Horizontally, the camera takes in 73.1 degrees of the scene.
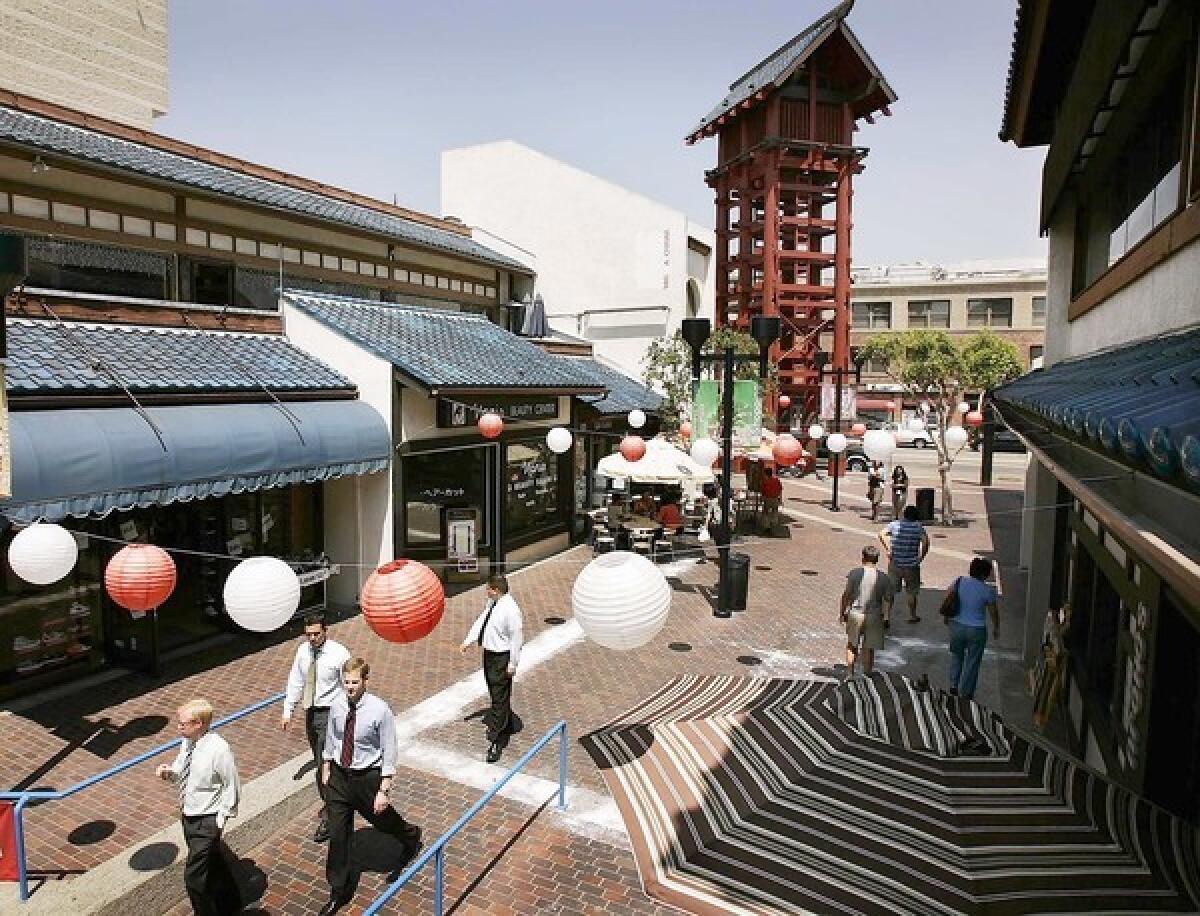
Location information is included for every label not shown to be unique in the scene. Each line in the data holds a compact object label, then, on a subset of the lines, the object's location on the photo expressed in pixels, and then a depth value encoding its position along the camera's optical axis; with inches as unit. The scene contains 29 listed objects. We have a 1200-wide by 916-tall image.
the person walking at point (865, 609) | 413.4
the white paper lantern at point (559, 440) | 583.8
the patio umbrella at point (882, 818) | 158.6
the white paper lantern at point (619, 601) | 257.8
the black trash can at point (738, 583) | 569.3
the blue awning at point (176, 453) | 343.0
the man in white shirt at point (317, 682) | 288.4
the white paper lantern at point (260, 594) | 296.2
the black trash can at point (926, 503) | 945.5
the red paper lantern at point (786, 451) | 655.1
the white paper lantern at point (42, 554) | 293.7
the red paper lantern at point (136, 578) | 305.6
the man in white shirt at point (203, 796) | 224.2
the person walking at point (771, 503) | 860.0
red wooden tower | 1449.3
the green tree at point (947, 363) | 1212.5
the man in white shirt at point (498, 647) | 339.3
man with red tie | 239.3
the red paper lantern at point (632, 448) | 637.3
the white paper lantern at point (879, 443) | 636.7
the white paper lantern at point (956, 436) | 772.0
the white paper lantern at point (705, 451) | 621.0
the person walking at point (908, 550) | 545.6
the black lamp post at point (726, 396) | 537.6
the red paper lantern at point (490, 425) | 544.4
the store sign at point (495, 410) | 573.9
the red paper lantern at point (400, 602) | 274.4
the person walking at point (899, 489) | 928.9
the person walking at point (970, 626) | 388.5
